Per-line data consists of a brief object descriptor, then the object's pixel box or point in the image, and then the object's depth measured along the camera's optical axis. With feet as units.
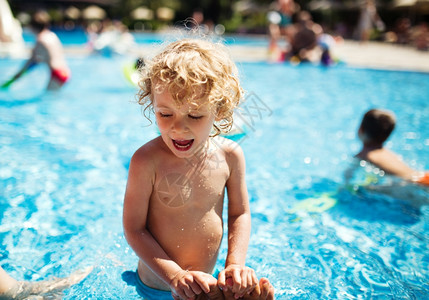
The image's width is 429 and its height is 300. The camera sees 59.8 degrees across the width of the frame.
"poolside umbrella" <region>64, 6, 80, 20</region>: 114.32
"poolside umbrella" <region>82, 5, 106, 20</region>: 115.24
